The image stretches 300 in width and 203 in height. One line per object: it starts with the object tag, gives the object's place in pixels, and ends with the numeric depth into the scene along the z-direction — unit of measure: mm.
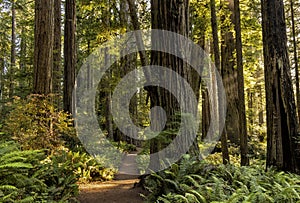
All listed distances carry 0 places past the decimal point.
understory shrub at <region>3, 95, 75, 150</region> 6582
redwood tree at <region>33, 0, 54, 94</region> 7281
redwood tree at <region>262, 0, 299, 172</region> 5867
